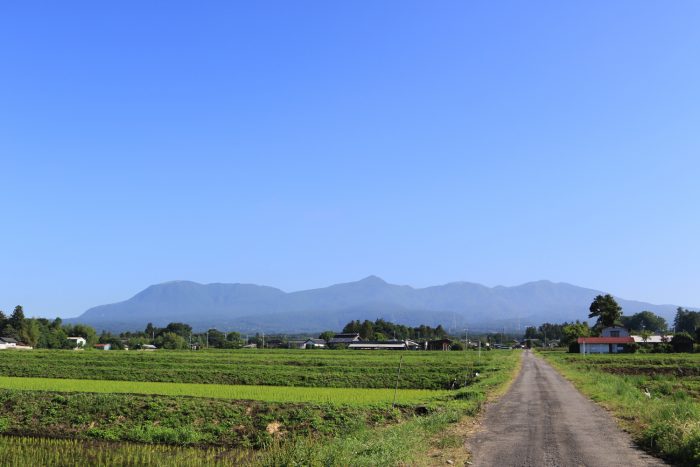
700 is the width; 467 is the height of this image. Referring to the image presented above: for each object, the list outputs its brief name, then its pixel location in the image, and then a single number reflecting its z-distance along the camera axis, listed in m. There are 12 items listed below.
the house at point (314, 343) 155.74
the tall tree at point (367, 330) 182.73
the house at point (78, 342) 128.25
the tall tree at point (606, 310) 128.12
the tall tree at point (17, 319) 126.19
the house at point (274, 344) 166.25
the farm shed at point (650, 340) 105.41
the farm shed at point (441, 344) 139.38
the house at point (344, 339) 150.75
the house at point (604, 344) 98.31
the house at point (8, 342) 113.69
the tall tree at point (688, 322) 187.62
